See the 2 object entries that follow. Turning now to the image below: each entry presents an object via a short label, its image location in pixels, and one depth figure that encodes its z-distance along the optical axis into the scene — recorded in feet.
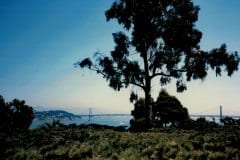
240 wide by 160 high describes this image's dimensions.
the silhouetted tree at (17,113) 200.49
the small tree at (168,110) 151.12
